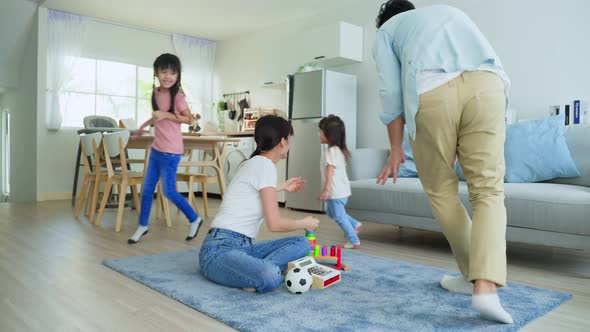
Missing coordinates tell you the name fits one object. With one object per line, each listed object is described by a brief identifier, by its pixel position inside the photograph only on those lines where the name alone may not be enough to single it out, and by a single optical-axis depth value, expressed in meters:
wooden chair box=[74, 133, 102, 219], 3.71
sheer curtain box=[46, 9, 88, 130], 5.62
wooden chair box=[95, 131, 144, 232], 3.38
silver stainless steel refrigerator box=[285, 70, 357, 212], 4.68
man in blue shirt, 1.39
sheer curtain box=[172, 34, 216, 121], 6.70
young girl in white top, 2.81
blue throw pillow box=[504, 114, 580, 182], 2.71
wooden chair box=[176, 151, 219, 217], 3.84
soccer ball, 1.74
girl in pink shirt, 2.88
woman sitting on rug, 1.74
